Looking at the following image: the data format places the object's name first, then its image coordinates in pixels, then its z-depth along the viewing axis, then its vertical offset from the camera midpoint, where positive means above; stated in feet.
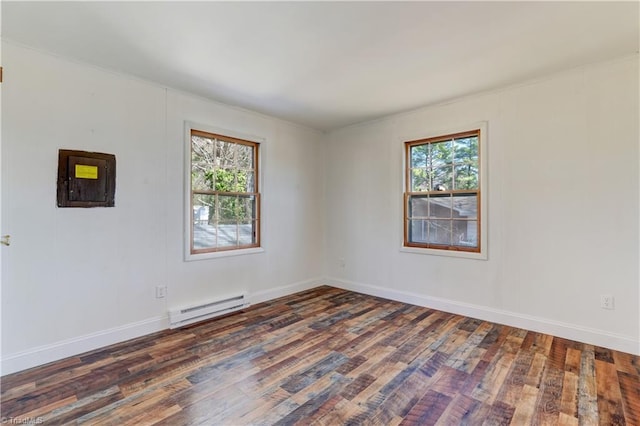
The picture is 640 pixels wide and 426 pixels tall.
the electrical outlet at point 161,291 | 10.49 -2.69
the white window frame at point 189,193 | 11.23 +0.76
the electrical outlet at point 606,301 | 9.07 -2.51
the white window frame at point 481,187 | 11.35 +1.06
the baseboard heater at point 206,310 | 10.67 -3.60
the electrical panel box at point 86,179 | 8.62 +1.01
